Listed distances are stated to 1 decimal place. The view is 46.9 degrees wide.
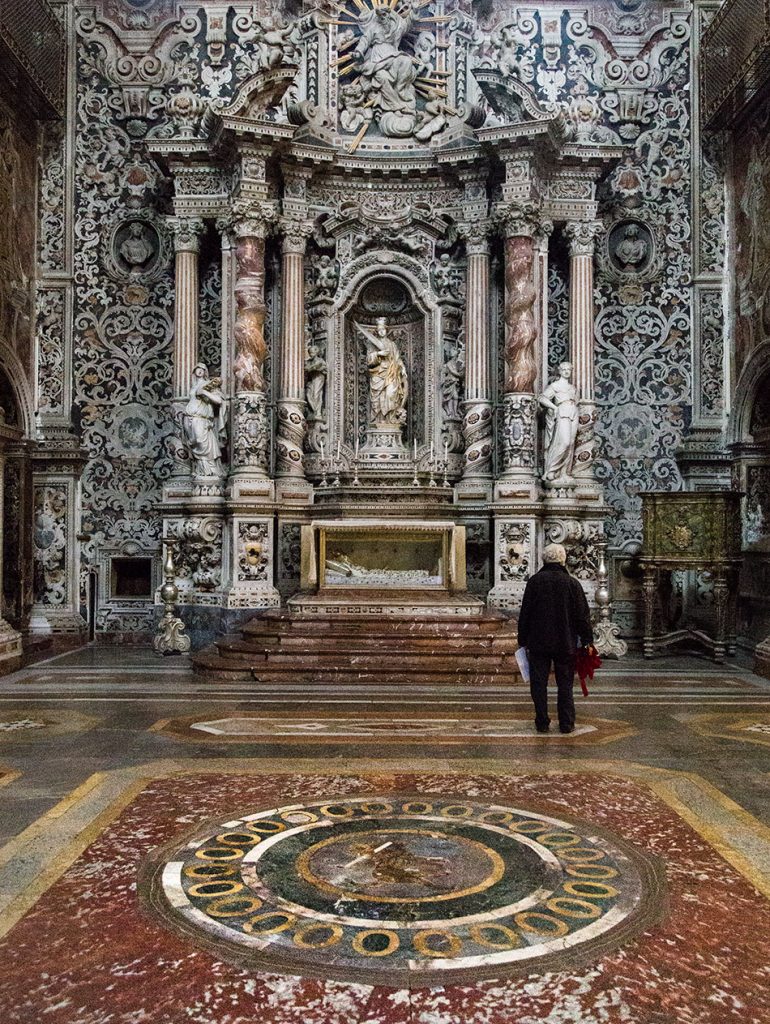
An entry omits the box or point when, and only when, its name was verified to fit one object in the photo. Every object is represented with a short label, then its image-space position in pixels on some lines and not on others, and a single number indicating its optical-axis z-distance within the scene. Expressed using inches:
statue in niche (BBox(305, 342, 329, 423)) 517.3
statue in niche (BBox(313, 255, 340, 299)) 521.0
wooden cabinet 442.0
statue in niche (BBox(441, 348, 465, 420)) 518.6
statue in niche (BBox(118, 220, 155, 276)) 526.3
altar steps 380.5
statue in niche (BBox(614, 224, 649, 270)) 528.1
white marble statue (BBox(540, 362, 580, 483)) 475.5
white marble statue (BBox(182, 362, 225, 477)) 475.8
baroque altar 472.4
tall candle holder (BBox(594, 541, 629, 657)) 444.8
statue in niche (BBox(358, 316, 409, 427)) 520.1
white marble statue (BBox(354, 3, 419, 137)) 516.1
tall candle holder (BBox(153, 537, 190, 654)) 453.4
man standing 265.3
